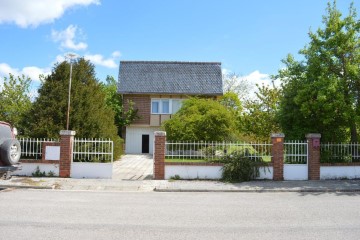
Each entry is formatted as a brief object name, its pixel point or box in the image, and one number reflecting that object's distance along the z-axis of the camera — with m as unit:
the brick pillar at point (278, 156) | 14.24
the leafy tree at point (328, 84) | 14.57
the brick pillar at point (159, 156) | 14.08
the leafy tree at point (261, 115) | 30.75
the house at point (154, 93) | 31.28
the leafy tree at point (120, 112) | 30.78
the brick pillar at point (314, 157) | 14.35
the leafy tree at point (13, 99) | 27.51
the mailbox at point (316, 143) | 14.38
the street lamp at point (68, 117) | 17.19
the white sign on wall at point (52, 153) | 14.38
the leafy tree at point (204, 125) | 18.55
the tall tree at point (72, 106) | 17.25
